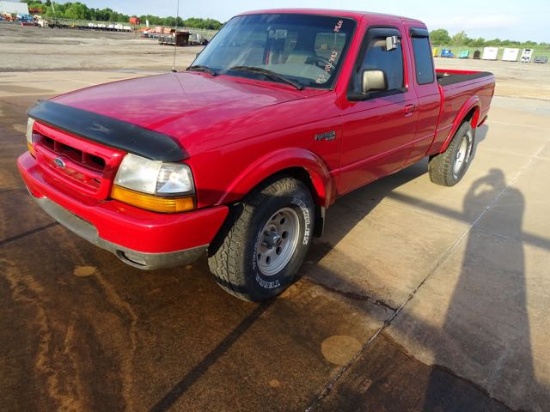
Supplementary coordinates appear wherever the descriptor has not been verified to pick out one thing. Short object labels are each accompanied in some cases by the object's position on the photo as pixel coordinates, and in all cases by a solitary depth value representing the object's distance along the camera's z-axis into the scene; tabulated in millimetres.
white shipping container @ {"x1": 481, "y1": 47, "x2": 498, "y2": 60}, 63431
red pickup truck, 2256
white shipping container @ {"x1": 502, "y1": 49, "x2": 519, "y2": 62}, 61562
